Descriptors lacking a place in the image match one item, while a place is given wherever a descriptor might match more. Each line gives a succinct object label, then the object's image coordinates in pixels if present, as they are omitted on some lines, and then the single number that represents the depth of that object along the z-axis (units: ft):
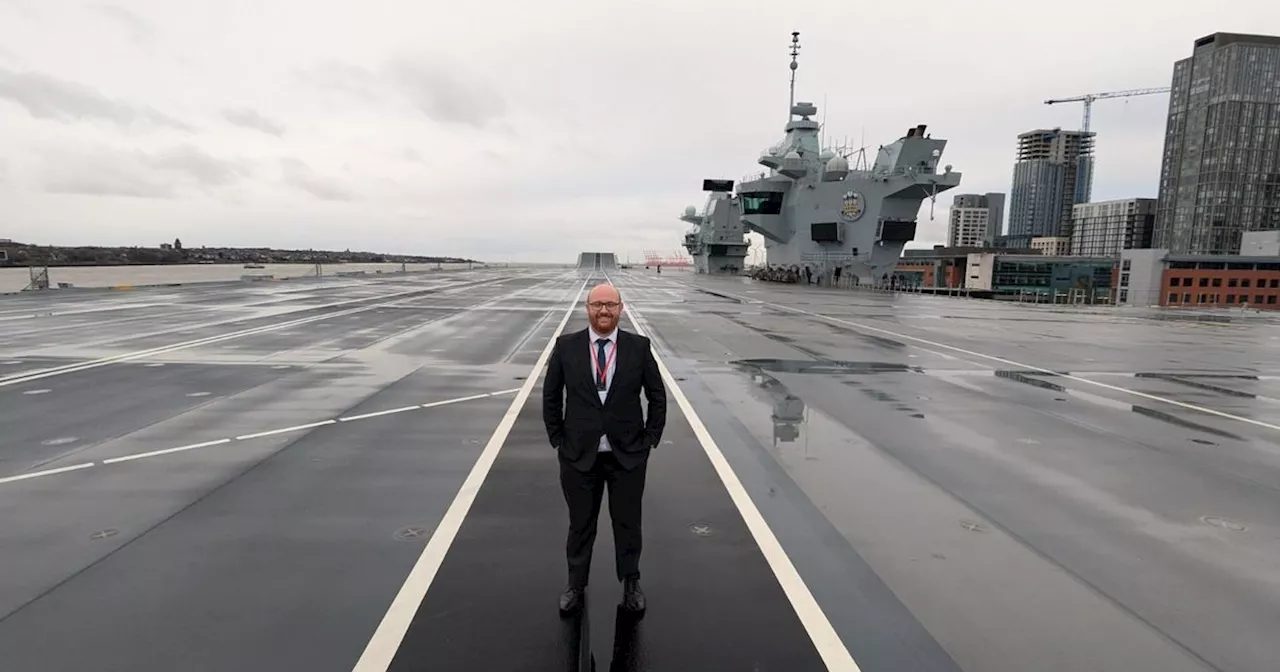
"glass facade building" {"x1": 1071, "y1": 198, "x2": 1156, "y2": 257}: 632.79
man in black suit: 12.25
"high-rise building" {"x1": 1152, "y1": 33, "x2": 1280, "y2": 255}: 499.10
